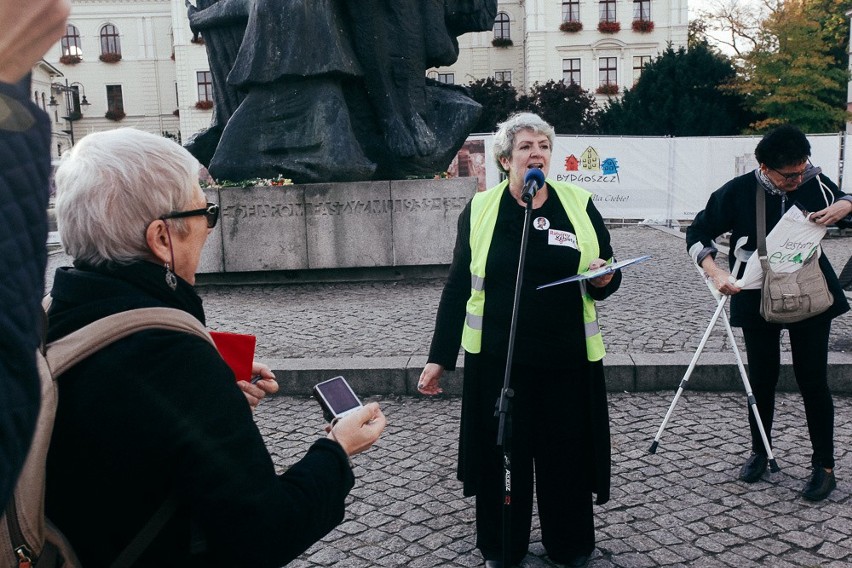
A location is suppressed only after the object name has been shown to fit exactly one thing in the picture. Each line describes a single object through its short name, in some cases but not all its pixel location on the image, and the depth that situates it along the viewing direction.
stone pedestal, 10.00
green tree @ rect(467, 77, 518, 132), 42.19
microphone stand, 2.90
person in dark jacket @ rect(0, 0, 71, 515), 0.85
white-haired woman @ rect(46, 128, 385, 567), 1.54
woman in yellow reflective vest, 3.58
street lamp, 52.22
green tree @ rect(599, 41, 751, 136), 37.03
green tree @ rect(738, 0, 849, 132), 37.88
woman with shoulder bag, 4.26
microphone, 3.10
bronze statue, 9.75
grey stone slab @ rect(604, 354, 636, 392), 6.07
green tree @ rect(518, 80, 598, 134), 42.59
